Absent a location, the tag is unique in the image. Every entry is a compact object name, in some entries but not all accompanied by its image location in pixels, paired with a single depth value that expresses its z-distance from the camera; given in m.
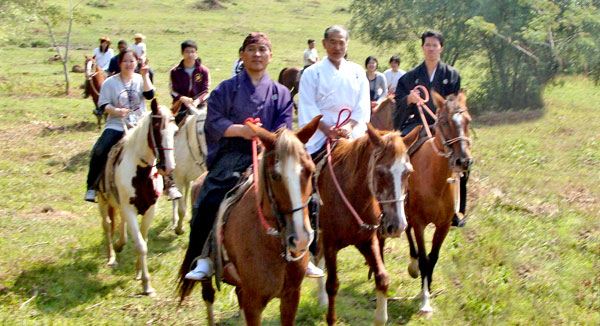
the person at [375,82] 12.87
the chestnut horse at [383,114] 9.99
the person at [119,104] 7.02
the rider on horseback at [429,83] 6.95
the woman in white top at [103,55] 16.38
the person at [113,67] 12.35
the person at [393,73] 13.60
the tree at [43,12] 19.17
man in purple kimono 4.68
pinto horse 6.33
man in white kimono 5.79
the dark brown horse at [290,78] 15.89
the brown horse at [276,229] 3.61
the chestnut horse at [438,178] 5.96
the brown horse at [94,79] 15.03
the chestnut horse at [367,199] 4.76
